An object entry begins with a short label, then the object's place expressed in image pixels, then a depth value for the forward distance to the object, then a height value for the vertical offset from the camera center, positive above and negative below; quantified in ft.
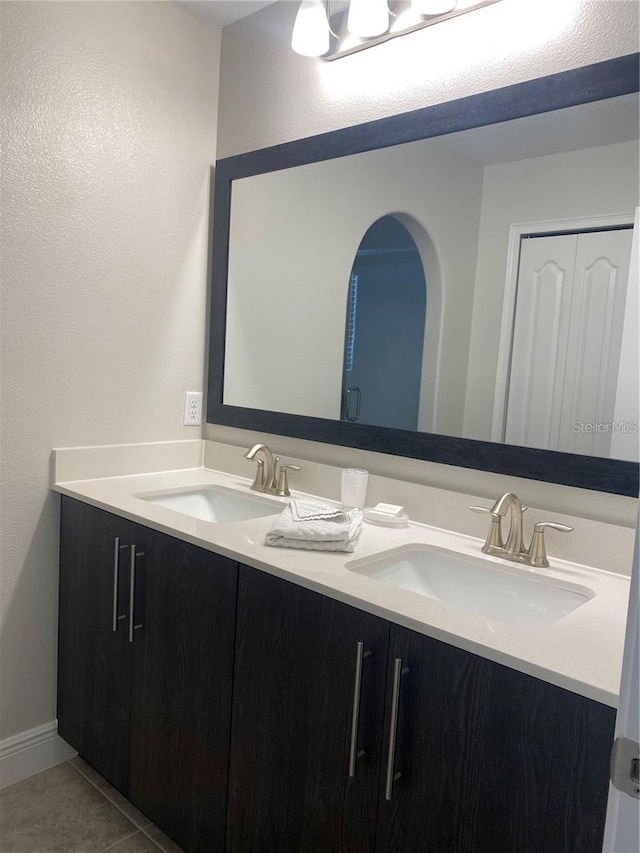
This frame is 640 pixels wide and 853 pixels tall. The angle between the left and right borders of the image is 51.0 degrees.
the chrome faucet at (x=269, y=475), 6.77 -1.14
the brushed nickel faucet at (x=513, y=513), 4.90 -1.00
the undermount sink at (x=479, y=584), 4.63 -1.53
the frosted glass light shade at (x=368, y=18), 5.91 +3.11
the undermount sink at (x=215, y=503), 6.73 -1.48
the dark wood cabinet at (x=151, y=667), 5.11 -2.66
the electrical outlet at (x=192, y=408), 7.75 -0.57
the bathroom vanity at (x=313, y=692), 3.33 -2.03
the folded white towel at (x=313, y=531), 4.91 -1.21
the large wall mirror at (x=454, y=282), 4.78 +0.78
